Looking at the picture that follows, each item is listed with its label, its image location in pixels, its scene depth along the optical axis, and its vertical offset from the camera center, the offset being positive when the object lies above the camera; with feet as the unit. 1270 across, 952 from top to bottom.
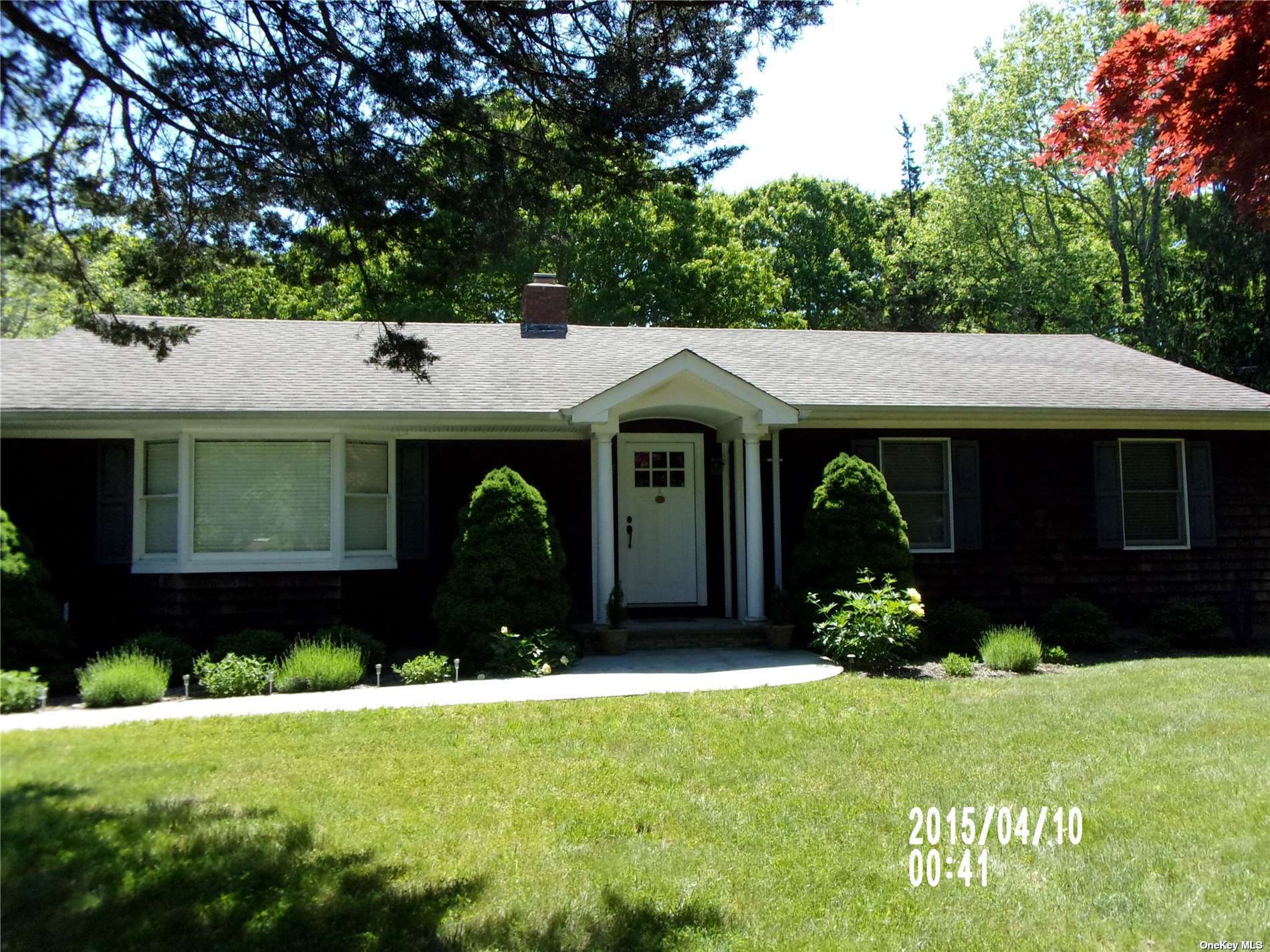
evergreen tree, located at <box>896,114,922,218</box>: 136.77 +50.86
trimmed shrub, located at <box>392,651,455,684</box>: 26.55 -3.87
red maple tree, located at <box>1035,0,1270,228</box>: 14.42 +6.75
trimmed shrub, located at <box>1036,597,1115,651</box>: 33.45 -3.67
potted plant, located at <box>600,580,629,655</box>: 31.01 -3.27
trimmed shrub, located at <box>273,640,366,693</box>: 24.63 -3.59
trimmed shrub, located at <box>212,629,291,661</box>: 27.71 -3.22
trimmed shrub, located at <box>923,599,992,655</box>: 32.50 -3.53
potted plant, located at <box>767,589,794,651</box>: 31.65 -3.24
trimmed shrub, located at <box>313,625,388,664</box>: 28.68 -3.24
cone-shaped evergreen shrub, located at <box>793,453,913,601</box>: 31.55 -0.30
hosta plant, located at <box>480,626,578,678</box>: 27.45 -3.60
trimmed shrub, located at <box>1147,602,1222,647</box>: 34.78 -3.75
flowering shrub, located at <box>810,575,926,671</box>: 27.89 -3.07
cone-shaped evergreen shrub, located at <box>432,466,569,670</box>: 28.91 -1.25
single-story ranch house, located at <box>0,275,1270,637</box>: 31.04 +2.16
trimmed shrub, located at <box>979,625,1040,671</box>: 29.12 -3.97
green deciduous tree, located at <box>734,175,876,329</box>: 112.16 +33.93
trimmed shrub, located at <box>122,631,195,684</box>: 25.00 -3.04
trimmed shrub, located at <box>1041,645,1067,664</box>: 31.35 -4.37
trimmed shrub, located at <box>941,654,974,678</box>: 27.86 -4.19
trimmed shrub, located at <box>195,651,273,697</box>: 23.52 -3.56
